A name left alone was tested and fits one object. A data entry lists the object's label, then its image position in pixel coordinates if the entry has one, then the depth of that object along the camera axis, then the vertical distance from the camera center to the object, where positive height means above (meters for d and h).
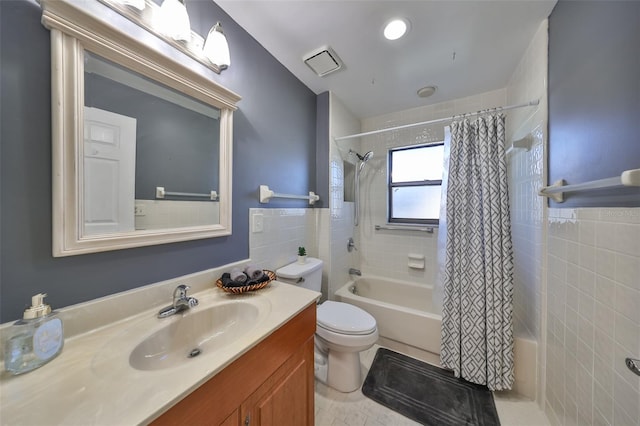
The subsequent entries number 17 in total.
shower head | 2.33 +0.64
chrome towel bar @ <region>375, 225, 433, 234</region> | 2.15 -0.18
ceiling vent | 1.41 +1.09
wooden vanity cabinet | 0.53 -0.56
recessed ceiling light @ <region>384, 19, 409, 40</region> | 1.20 +1.09
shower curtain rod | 1.24 +0.66
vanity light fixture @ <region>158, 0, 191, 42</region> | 0.85 +0.80
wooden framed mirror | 0.65 +0.28
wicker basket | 0.98 -0.37
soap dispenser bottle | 0.51 -0.34
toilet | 1.31 -0.79
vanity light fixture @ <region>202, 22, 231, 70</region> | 1.01 +0.81
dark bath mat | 1.20 -1.18
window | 2.24 +0.32
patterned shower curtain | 1.32 -0.33
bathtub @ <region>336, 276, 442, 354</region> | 1.62 -0.89
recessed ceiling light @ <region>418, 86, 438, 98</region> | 1.84 +1.10
